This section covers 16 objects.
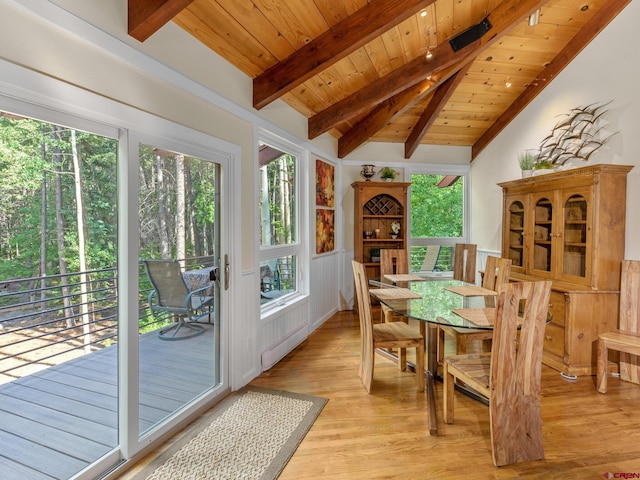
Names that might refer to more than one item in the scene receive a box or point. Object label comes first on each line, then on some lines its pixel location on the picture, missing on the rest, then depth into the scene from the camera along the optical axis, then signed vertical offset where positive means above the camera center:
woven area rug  1.81 -1.29
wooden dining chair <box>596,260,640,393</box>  2.72 -0.86
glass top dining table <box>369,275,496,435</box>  2.12 -0.55
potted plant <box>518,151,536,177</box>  3.83 +0.75
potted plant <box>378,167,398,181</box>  5.00 +0.84
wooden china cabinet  2.95 -0.26
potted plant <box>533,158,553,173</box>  3.62 +0.69
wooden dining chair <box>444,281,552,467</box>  1.77 -0.81
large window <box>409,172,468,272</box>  5.39 +0.19
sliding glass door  2.03 -0.35
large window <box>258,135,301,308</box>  3.32 +0.07
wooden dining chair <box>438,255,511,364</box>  2.80 -0.82
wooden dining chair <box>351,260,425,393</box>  2.63 -0.86
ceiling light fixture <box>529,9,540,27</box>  2.92 +1.88
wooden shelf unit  4.95 +0.18
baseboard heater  3.09 -1.18
